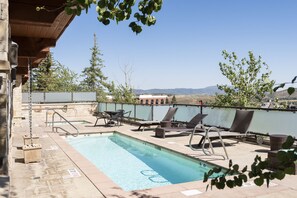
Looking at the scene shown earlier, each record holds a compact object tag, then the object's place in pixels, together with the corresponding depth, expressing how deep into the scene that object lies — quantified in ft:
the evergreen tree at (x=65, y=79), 142.41
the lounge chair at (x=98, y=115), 49.58
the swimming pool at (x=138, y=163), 22.50
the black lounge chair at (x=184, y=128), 34.13
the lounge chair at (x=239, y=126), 27.81
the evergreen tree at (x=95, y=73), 200.64
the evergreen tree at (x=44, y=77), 129.08
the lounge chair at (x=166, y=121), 37.08
